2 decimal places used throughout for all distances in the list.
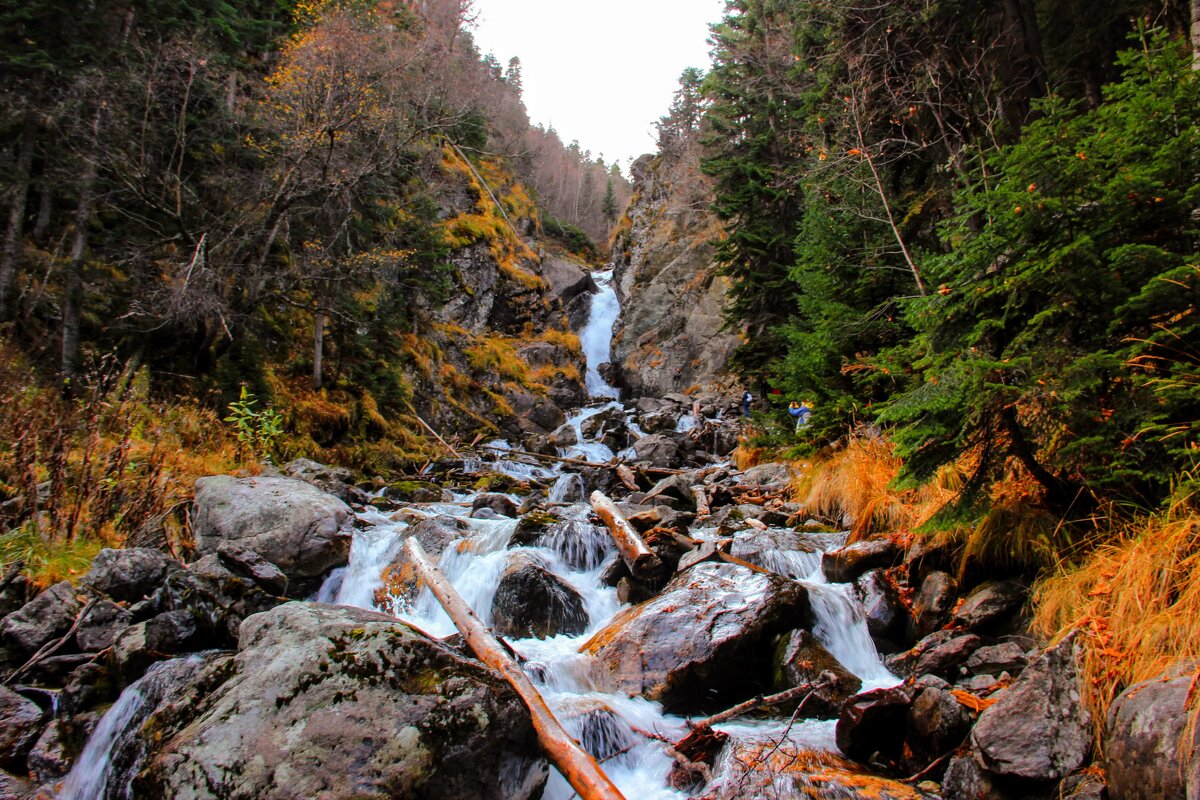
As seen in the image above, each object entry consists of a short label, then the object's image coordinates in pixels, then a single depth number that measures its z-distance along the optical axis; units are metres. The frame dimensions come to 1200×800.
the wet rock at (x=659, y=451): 13.93
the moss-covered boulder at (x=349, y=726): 2.49
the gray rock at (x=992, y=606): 3.98
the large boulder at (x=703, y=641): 4.36
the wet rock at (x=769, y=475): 9.27
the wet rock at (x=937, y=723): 3.15
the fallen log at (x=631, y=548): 6.13
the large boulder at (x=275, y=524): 5.75
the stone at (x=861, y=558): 5.30
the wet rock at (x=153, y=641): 3.50
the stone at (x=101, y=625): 3.66
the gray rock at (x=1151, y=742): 2.13
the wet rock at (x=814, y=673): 4.06
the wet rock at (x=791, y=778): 3.02
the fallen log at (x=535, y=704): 2.62
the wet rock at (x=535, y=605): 5.59
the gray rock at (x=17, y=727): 3.01
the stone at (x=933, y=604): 4.43
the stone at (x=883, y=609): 4.79
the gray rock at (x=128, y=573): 4.02
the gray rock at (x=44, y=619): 3.58
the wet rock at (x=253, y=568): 4.55
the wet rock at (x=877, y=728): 3.41
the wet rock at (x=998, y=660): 3.49
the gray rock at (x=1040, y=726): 2.63
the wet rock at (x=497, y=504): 9.48
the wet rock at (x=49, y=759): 2.96
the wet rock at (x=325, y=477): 9.27
